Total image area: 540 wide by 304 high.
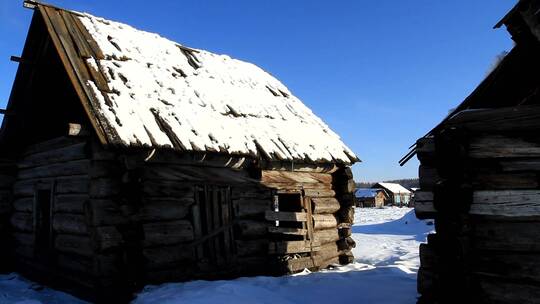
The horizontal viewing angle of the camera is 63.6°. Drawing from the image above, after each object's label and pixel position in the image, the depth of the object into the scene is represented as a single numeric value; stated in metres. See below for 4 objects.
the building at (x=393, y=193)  68.88
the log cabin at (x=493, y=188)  4.55
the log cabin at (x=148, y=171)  7.00
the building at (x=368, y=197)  61.41
